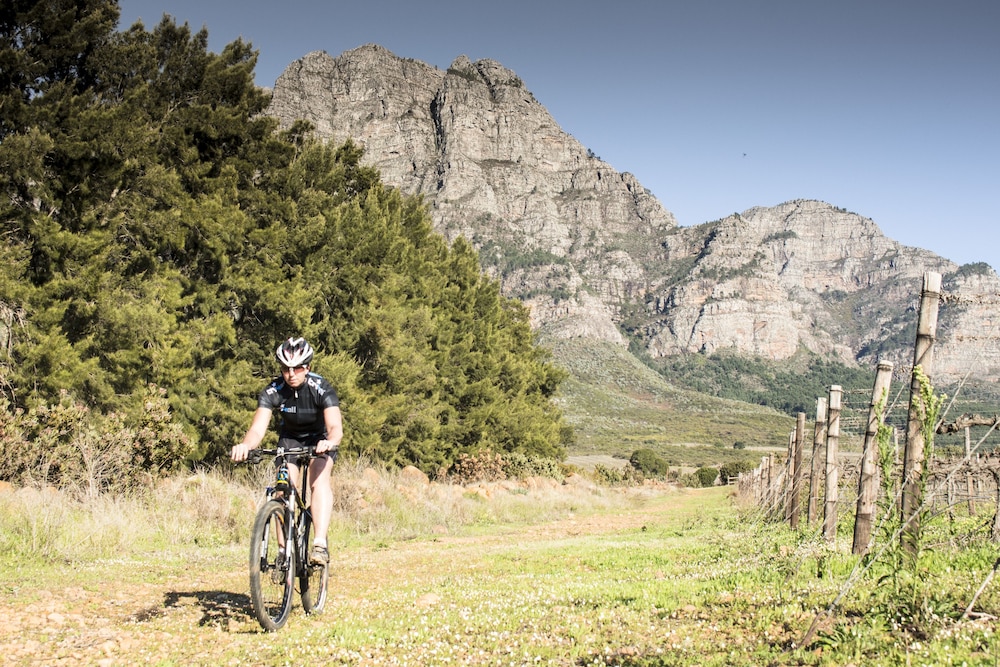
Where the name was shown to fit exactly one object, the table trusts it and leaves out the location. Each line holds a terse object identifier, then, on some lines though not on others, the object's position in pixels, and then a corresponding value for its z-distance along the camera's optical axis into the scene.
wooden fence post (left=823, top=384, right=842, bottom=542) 10.26
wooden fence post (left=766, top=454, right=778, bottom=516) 17.95
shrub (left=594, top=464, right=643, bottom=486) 45.31
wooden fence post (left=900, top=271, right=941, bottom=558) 6.33
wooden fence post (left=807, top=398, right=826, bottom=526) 12.82
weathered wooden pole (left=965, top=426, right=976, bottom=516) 13.91
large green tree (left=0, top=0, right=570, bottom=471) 15.71
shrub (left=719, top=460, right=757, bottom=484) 62.19
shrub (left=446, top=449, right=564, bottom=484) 29.81
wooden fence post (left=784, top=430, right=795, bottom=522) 15.52
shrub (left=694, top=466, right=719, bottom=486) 62.25
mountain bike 5.72
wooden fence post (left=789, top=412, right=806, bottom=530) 14.04
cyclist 6.32
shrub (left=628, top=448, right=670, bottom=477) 67.94
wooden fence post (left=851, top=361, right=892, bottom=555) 7.95
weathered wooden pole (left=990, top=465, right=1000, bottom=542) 7.24
